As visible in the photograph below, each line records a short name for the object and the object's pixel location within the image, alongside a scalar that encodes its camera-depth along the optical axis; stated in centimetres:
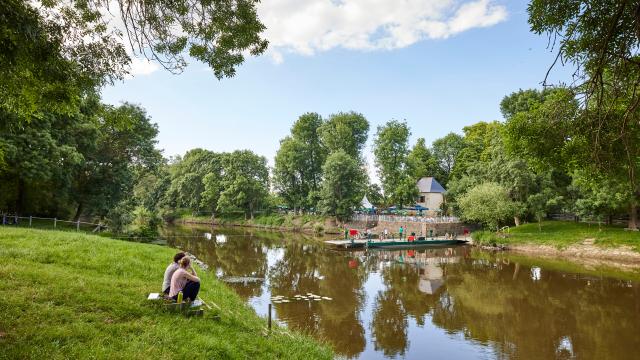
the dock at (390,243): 3447
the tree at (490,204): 3601
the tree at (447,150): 6284
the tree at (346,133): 5616
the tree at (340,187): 4812
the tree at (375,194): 5477
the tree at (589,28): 606
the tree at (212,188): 6166
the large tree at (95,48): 686
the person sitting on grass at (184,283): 848
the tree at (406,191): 5288
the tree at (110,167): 2711
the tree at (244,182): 5794
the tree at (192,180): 6638
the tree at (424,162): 6248
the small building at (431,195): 5575
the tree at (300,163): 5616
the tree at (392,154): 5400
